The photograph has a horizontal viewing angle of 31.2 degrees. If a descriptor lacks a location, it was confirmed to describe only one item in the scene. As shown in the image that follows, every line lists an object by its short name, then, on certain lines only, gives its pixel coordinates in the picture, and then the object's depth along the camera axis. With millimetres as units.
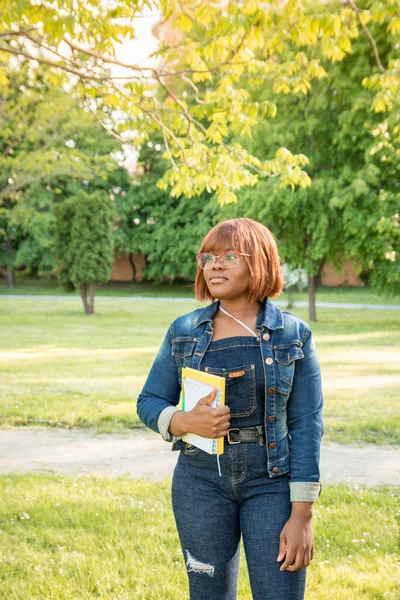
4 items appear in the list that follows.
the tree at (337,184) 20438
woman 2193
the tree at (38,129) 20359
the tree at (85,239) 23922
